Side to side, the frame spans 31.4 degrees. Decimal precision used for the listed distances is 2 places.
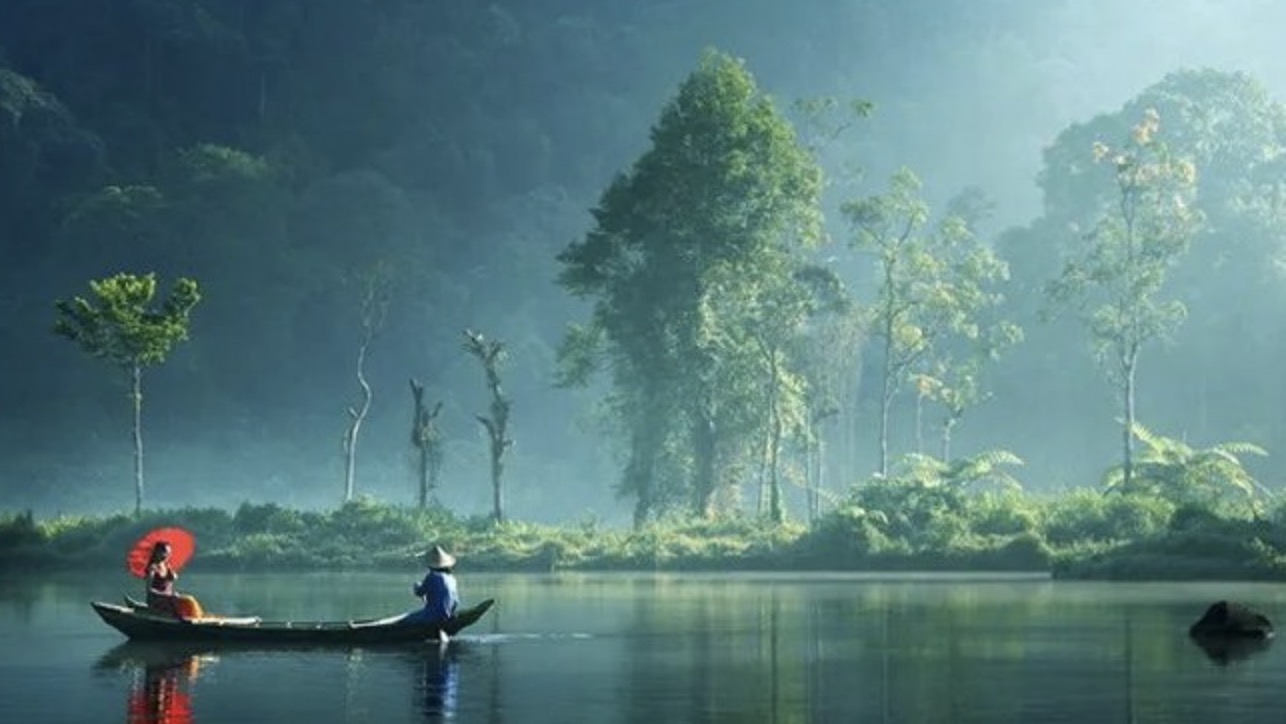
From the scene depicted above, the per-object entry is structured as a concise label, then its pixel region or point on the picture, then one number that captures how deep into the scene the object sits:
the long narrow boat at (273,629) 39.62
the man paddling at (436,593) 40.81
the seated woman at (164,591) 42.00
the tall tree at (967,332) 92.12
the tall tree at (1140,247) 84.50
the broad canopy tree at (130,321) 79.38
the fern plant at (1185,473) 78.75
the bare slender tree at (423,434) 86.91
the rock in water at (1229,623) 40.97
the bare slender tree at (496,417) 85.25
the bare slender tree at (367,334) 91.38
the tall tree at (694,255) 85.00
